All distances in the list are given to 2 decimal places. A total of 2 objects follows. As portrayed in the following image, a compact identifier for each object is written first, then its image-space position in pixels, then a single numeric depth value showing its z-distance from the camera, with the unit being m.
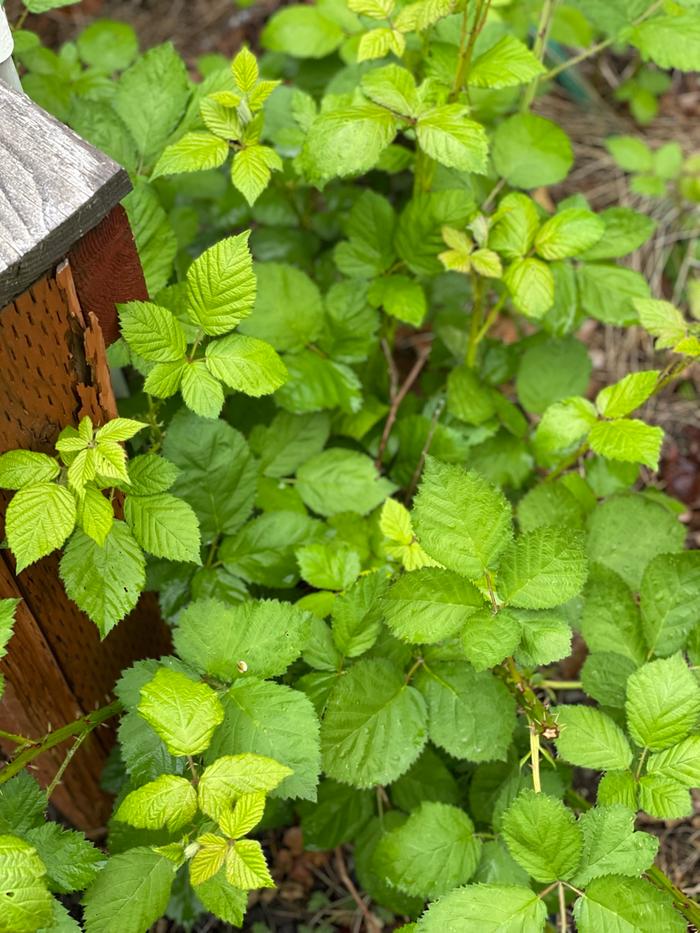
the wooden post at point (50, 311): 1.01
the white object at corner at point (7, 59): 1.13
